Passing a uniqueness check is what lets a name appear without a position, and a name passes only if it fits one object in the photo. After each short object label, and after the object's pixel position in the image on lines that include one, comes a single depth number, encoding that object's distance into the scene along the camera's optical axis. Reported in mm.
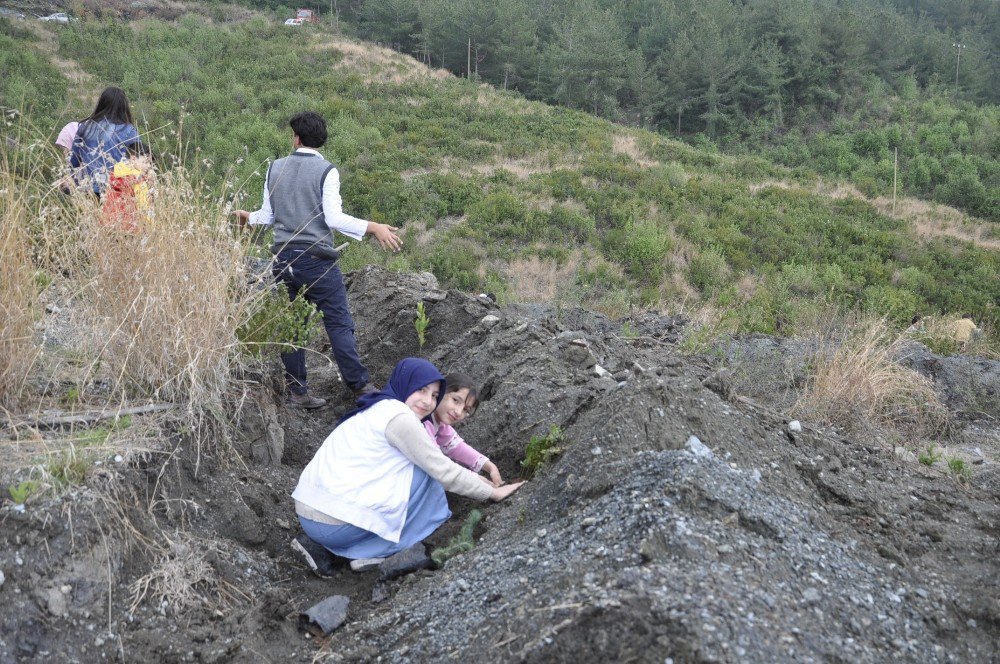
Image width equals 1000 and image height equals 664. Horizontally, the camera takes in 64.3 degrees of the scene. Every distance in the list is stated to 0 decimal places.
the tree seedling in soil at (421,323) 5935
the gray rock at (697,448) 3409
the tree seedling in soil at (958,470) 4410
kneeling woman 3475
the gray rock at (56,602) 2789
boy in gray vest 4668
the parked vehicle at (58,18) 32938
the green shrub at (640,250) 15969
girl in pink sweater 3717
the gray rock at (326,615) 3143
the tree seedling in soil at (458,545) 3398
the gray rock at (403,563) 3428
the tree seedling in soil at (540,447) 3904
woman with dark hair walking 4906
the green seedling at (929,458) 4633
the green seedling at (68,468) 3119
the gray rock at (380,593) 3312
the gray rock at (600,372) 4751
